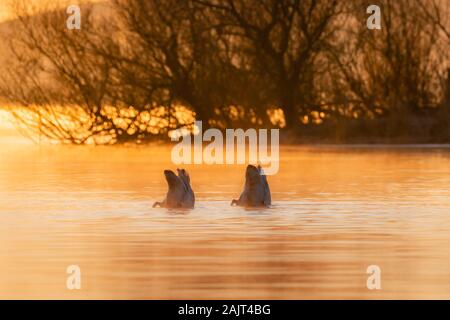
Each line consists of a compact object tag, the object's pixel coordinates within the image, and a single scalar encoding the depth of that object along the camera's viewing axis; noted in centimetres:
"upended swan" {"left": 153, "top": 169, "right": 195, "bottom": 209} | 1856
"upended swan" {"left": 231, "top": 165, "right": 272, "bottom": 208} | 1880
